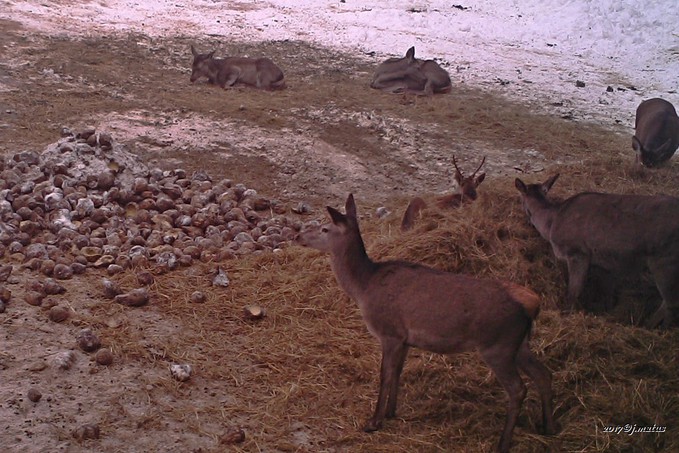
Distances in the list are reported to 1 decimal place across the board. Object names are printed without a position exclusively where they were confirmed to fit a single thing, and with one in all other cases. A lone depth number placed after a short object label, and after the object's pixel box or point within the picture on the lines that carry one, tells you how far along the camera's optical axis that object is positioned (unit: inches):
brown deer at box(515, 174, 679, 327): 235.9
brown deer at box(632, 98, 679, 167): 378.0
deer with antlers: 285.0
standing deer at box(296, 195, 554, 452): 170.9
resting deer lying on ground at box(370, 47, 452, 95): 529.0
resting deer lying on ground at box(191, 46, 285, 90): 507.2
